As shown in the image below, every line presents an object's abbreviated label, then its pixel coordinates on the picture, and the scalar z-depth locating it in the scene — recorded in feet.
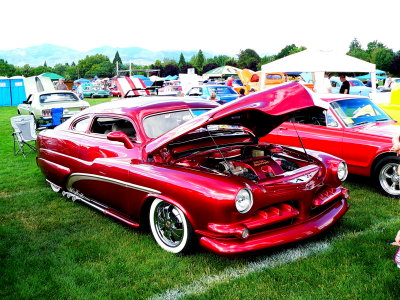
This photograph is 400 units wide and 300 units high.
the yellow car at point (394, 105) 23.54
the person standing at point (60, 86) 50.92
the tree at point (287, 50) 291.01
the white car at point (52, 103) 38.58
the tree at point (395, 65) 201.87
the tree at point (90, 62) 464.65
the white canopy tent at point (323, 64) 37.52
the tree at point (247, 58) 296.98
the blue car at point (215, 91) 53.42
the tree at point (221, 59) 376.15
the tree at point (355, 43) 434.96
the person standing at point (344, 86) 34.68
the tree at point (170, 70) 295.69
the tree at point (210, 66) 297.16
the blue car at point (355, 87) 68.32
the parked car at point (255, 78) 78.95
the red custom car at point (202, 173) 10.32
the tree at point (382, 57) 233.14
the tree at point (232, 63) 309.63
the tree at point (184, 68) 295.69
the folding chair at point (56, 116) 32.52
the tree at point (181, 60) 380.19
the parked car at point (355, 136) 17.28
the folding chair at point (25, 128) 27.96
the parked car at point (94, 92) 115.75
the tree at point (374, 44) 326.01
